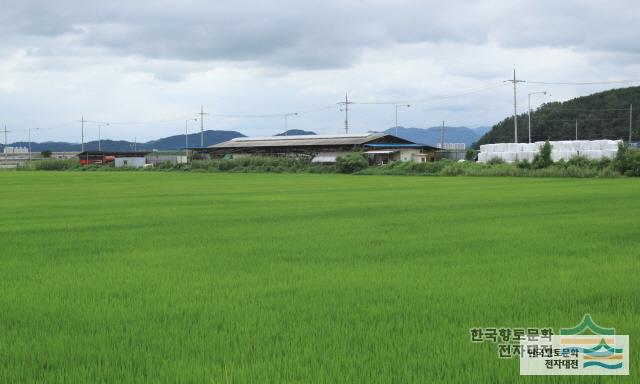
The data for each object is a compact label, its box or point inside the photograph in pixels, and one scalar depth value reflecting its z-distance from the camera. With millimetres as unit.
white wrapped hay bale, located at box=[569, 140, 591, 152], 58688
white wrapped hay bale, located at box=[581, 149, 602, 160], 56781
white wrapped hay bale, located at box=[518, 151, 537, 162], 61950
